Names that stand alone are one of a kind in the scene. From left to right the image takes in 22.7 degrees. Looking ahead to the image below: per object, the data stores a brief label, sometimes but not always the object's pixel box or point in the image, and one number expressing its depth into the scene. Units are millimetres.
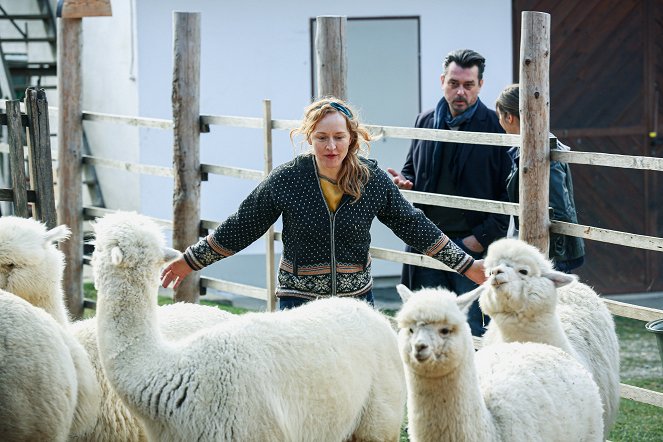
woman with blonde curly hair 7447
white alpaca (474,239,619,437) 7534
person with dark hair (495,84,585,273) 9454
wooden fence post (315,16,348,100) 10972
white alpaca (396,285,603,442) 6202
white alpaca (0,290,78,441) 6865
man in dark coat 10640
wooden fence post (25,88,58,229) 11088
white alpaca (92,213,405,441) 6132
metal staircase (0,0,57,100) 22130
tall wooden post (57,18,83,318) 13939
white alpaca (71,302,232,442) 7371
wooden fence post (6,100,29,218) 10937
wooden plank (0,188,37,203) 11054
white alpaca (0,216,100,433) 7807
